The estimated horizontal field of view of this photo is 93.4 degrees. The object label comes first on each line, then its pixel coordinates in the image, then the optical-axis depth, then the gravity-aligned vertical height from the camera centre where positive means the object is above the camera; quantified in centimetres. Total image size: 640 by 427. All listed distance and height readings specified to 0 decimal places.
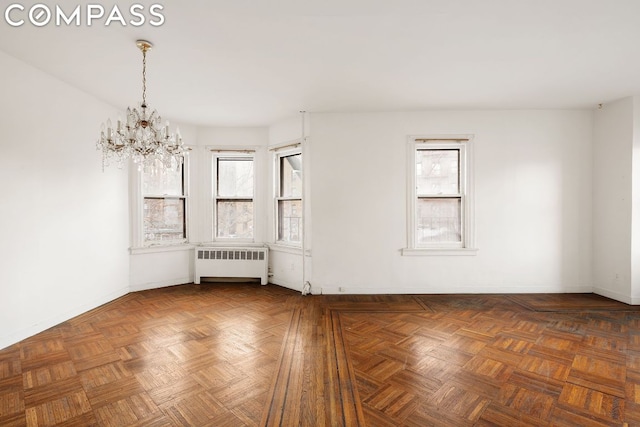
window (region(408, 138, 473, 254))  441 +23
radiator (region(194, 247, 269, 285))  489 -83
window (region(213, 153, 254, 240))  512 +28
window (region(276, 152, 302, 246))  475 +21
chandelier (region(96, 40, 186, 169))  255 +62
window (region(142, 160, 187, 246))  461 +6
